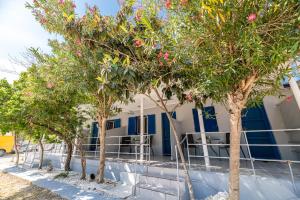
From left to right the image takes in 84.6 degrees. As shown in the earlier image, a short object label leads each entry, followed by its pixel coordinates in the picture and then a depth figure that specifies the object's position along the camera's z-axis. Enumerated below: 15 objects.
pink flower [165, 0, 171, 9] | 2.42
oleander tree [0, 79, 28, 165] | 6.44
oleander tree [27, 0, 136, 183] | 3.10
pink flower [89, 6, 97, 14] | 3.77
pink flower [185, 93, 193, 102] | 3.23
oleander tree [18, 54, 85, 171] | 4.87
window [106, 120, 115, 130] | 11.38
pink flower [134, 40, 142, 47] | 2.95
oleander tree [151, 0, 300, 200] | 1.95
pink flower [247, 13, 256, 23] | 1.88
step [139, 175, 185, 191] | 4.05
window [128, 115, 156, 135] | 9.34
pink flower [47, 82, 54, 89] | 4.98
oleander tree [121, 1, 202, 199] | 2.79
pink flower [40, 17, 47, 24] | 3.94
